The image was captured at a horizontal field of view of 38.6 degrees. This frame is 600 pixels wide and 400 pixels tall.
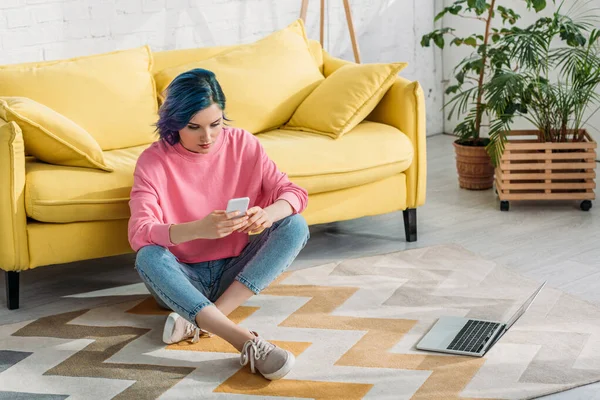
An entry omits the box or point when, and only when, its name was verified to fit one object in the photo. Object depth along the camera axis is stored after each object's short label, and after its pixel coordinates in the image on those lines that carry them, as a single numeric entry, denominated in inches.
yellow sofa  108.1
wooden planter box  147.6
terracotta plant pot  161.2
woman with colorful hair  94.8
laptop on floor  94.7
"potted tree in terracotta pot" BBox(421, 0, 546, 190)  159.6
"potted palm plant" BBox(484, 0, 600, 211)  144.9
